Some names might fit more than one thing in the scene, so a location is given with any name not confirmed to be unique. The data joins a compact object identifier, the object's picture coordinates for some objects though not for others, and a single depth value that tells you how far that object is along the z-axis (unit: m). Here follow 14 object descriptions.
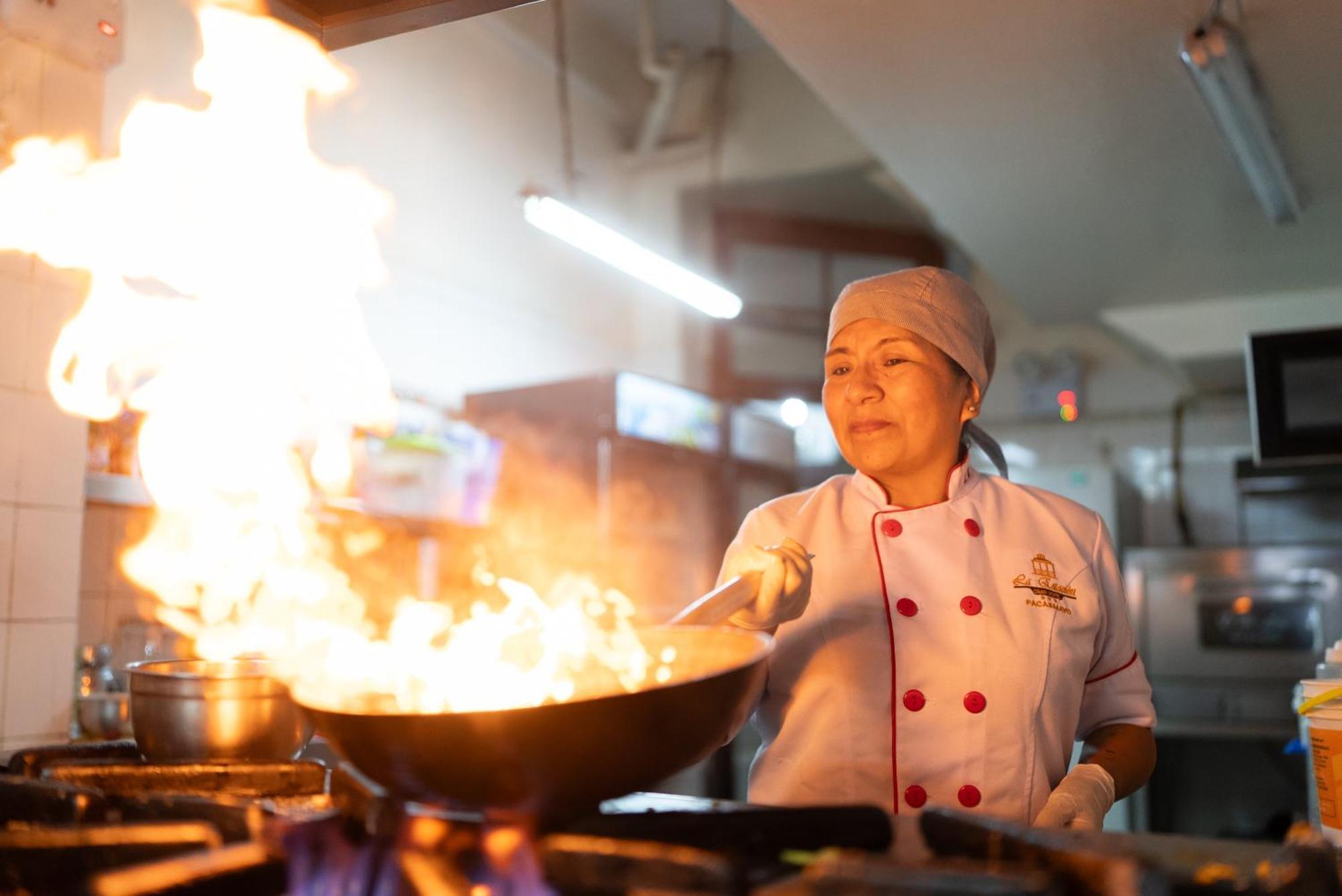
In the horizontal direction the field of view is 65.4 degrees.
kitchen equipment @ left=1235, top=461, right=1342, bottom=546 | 4.87
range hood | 1.53
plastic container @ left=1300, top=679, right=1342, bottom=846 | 1.32
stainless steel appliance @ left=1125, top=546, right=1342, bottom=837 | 4.29
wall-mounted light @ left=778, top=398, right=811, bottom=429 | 6.33
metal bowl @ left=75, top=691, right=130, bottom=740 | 2.70
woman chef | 1.52
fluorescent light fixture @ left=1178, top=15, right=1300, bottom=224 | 2.21
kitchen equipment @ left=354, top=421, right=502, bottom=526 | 4.30
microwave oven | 3.66
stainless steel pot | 1.20
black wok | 0.87
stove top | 0.76
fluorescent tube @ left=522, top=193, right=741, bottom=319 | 3.62
